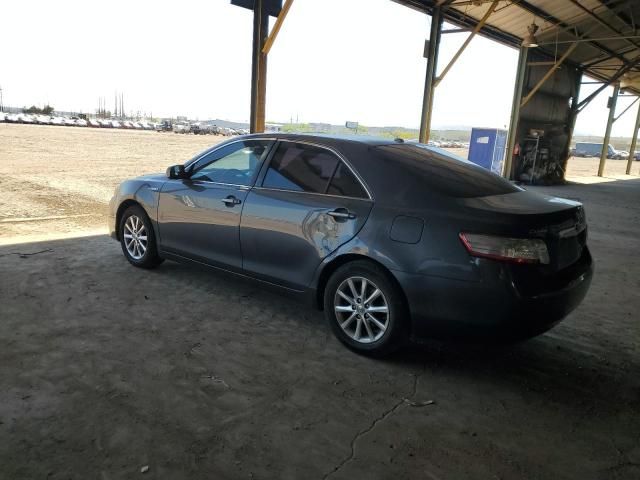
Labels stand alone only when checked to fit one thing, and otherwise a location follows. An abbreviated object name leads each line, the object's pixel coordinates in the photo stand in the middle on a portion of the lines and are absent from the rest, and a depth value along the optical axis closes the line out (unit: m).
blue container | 18.56
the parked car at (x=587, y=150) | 66.55
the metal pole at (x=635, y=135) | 26.75
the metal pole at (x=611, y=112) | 23.91
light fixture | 16.13
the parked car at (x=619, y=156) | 57.62
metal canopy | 13.64
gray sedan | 2.87
